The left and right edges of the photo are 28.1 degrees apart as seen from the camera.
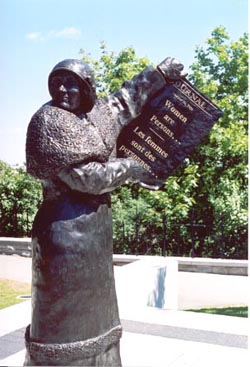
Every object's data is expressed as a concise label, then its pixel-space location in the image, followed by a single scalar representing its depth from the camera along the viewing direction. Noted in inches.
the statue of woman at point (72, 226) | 120.7
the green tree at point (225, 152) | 518.3
